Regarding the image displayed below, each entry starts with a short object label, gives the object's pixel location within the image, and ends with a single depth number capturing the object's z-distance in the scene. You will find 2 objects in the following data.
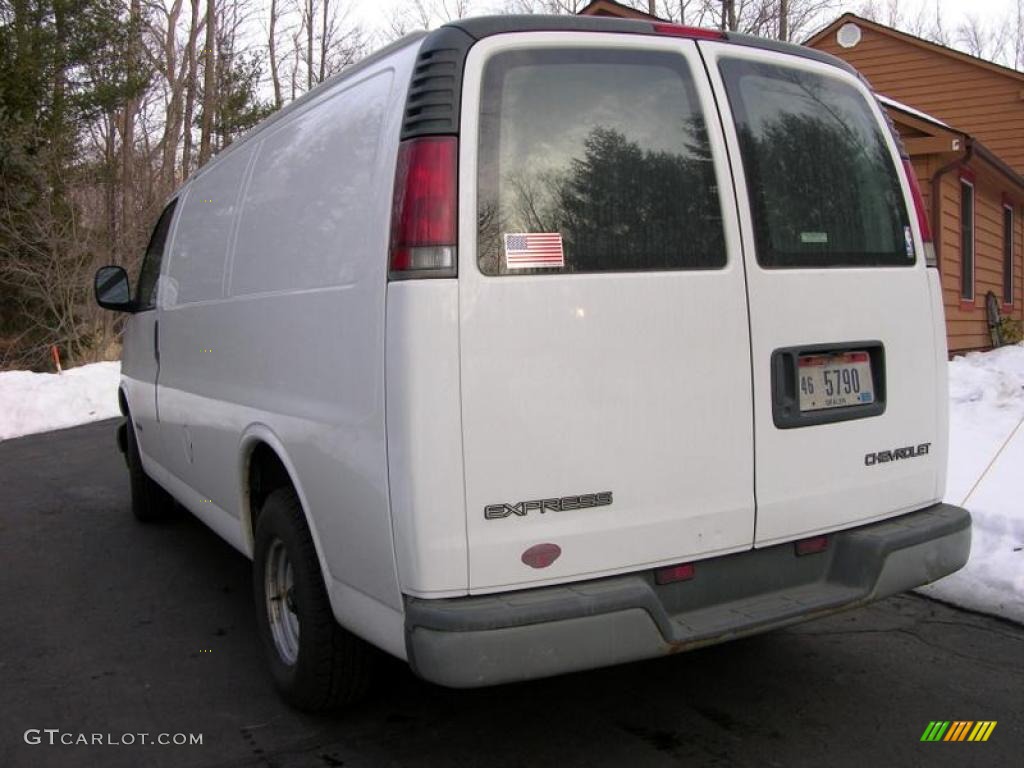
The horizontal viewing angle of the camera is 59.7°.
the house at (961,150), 11.64
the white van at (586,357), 2.44
